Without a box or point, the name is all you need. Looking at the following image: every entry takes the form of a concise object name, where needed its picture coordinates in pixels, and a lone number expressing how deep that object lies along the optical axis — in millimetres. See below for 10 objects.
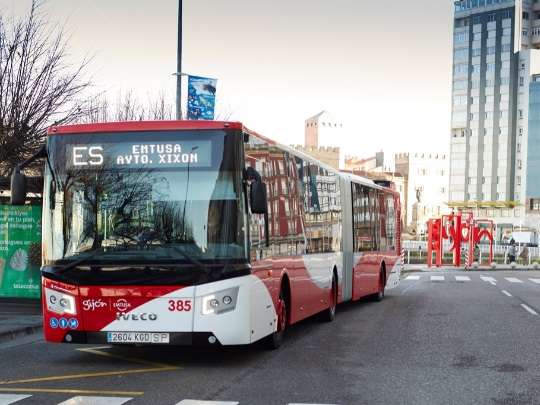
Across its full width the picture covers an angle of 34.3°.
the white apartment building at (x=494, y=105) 133250
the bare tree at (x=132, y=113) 33594
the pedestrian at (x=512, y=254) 55369
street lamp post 23412
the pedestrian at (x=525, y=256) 59394
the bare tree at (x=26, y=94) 20969
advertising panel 15773
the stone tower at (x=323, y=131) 179125
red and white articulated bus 9516
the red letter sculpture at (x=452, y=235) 45944
